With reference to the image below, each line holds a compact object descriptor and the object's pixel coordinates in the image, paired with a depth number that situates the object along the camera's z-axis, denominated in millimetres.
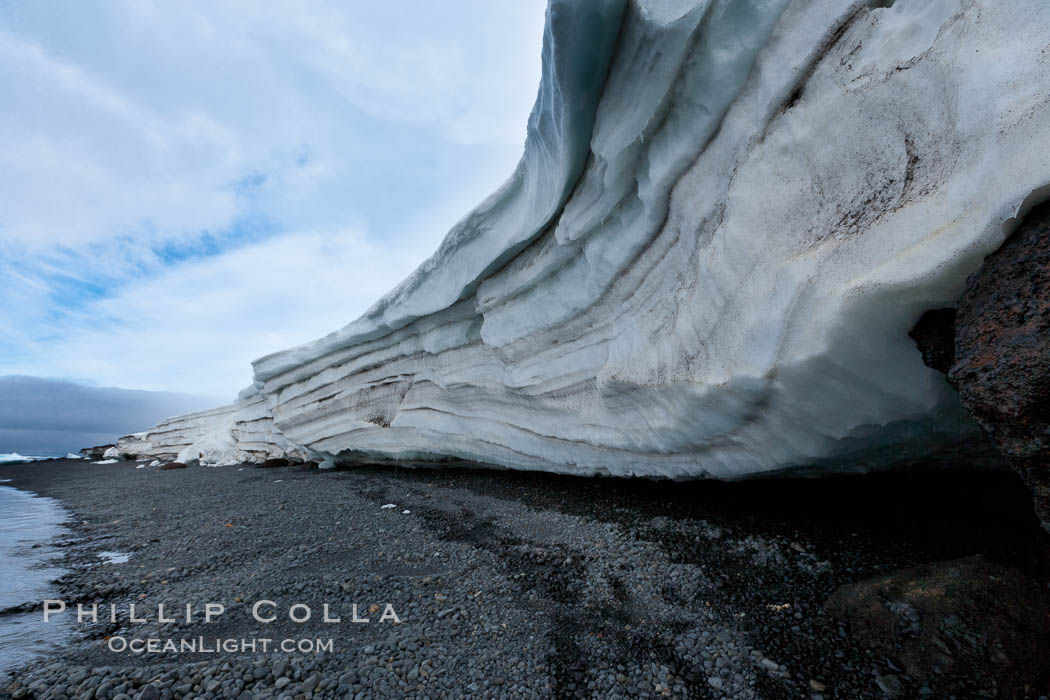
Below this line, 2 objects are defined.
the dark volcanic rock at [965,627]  1712
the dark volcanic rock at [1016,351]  1525
